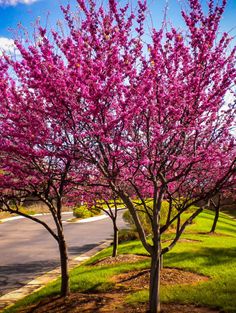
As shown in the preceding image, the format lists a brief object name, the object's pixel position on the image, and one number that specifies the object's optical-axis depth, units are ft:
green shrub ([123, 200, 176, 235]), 50.37
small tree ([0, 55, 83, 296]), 14.85
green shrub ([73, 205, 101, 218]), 91.12
